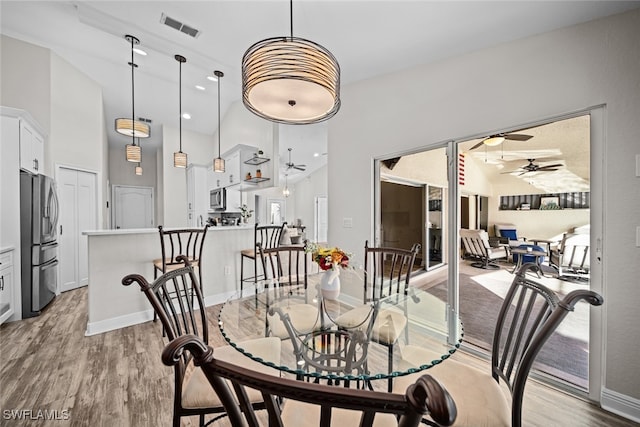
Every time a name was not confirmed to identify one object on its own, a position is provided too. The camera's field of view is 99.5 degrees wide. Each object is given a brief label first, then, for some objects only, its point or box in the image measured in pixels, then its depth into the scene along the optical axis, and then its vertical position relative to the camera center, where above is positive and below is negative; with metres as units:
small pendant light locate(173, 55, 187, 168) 4.94 +0.98
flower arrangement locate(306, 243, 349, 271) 1.79 -0.30
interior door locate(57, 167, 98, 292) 4.44 -0.15
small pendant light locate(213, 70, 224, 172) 4.80 +0.85
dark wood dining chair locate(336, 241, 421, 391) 1.57 -0.67
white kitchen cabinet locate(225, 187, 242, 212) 6.27 +0.32
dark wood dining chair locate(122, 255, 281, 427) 1.17 -0.78
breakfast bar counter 2.88 -0.68
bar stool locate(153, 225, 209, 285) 2.90 -0.49
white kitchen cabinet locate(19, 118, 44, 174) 3.20 +0.82
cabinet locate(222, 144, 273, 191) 5.31 +0.94
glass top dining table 1.28 -0.68
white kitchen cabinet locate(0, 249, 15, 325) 2.91 -0.80
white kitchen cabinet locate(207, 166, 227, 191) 6.47 +0.83
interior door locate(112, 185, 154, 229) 7.80 +0.17
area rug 2.05 -0.99
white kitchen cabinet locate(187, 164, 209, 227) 6.79 +0.45
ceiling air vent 2.48 +1.75
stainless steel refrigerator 3.21 -0.34
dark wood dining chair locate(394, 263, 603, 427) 1.03 -0.78
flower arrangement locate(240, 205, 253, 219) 5.53 +0.00
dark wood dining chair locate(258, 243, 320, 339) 1.65 -0.67
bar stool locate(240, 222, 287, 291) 3.63 -0.54
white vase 1.85 -0.48
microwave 6.25 +0.32
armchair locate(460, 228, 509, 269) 2.51 -0.34
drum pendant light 1.43 +0.75
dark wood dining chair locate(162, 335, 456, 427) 0.46 -0.36
